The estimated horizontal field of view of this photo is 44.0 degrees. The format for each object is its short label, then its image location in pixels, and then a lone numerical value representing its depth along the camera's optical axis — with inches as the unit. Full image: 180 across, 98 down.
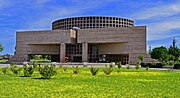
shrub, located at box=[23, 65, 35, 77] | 759.7
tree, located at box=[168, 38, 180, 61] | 2487.5
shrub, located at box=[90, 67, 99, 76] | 850.3
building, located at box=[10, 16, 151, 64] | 2440.0
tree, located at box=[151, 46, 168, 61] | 2439.3
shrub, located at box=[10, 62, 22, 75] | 823.9
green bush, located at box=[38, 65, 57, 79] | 674.2
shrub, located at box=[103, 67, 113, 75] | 910.5
